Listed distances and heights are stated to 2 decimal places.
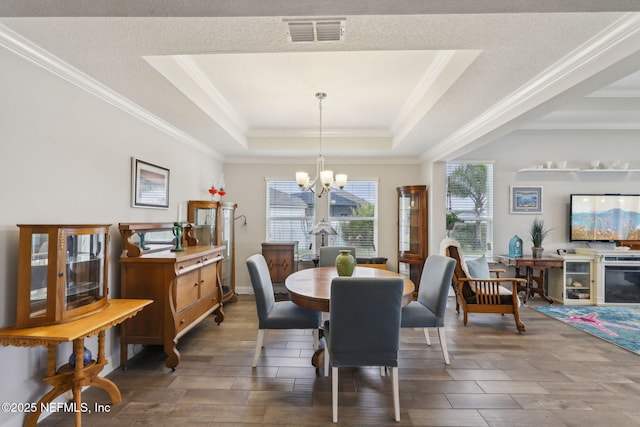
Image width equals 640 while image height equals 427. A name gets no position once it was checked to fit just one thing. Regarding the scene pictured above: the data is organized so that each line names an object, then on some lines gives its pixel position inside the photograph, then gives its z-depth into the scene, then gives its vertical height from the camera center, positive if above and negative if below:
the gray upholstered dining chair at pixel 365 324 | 1.97 -0.68
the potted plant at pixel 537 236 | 4.74 -0.23
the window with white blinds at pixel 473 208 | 5.17 +0.22
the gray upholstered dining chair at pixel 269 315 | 2.67 -0.85
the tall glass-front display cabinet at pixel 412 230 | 4.97 -0.17
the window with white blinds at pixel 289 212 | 5.52 +0.13
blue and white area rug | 3.31 -1.26
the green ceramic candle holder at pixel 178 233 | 3.20 -0.16
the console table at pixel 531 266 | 4.66 -0.70
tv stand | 4.57 -0.87
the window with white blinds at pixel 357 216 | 5.49 +0.07
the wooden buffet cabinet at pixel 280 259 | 5.01 -0.66
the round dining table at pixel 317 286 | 2.29 -0.57
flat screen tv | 4.95 +0.07
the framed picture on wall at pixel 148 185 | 2.98 +0.35
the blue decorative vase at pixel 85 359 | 1.99 -0.95
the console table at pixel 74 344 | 1.70 -0.79
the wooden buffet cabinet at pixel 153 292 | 2.70 -0.67
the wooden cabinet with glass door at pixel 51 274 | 1.79 -0.35
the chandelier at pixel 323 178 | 3.40 +0.47
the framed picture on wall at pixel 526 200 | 5.14 +0.36
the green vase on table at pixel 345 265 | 2.76 -0.41
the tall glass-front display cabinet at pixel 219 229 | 4.18 -0.15
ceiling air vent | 1.69 +1.09
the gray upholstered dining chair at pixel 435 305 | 2.66 -0.78
